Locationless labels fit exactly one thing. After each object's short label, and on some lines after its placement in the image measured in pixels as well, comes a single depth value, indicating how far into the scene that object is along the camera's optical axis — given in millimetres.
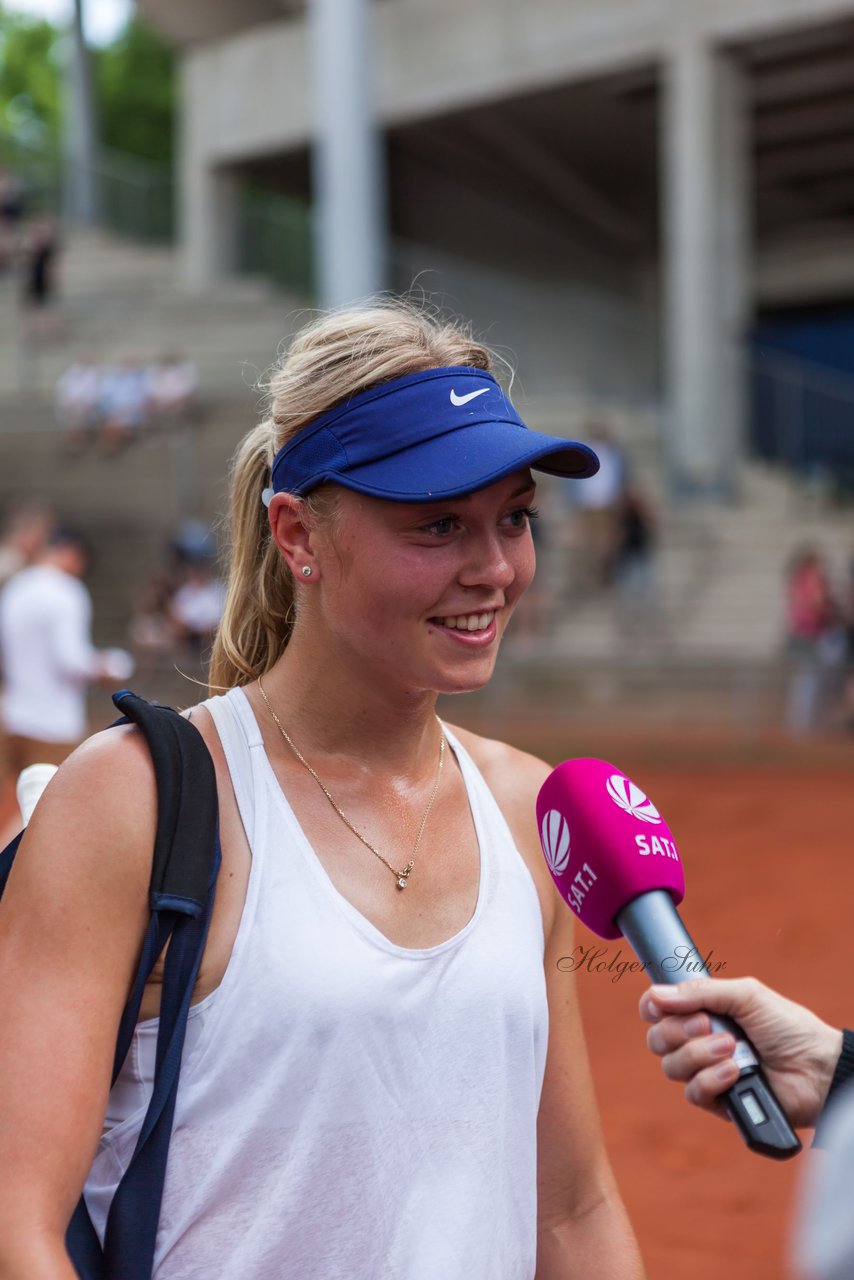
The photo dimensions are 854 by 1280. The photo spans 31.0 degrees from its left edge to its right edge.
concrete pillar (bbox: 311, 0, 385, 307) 17547
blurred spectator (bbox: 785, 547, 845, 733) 14234
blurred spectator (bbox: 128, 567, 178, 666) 16422
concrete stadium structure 20484
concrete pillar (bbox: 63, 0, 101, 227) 32344
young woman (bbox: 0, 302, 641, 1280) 1803
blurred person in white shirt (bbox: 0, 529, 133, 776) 8469
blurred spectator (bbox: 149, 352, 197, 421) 21672
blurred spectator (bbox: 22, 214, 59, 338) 25688
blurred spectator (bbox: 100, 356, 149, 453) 21703
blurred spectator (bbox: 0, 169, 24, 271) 28375
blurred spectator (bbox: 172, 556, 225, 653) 16031
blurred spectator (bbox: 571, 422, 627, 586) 18141
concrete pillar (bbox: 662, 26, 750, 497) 20531
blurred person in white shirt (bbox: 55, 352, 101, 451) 22047
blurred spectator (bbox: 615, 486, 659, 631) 17609
